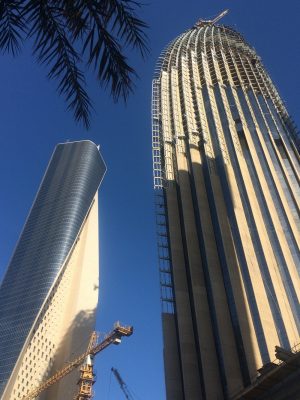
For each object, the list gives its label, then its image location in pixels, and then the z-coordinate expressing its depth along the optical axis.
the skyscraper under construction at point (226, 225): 50.72
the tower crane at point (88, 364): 99.38
